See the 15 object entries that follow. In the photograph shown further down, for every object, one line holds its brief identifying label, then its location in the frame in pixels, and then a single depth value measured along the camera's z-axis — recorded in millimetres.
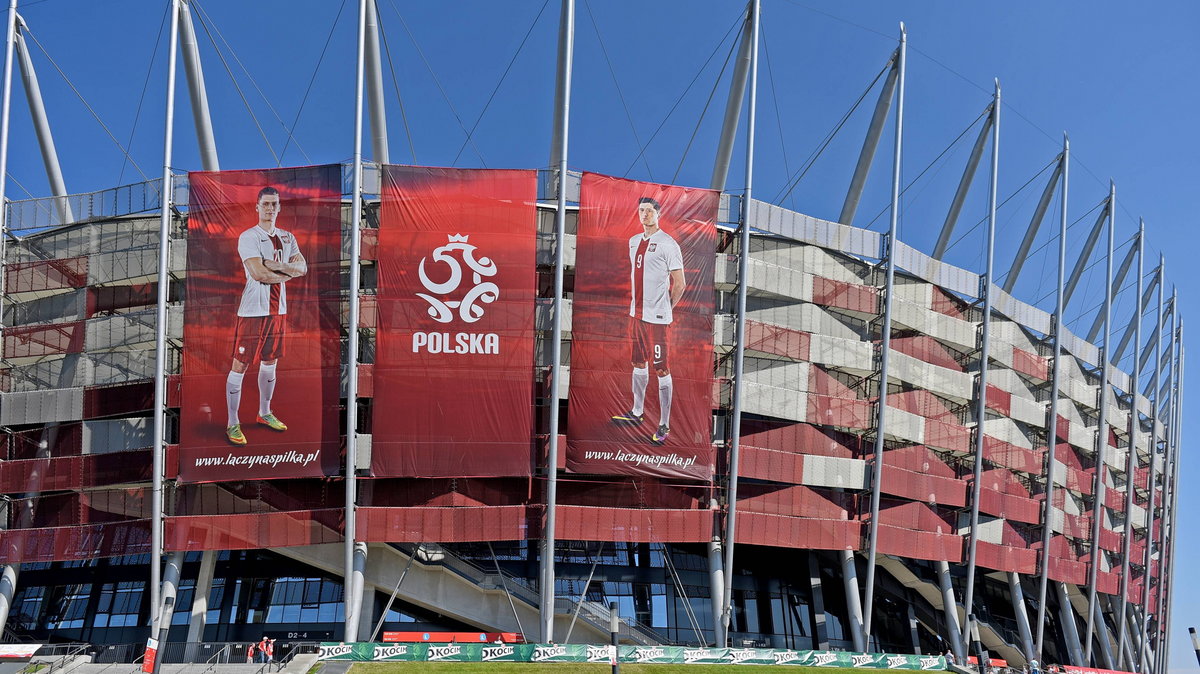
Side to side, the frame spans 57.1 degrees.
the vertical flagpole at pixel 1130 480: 78188
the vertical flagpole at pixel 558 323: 48281
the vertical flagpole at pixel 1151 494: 81650
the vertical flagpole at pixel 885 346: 54938
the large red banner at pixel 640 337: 50688
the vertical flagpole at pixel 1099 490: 71938
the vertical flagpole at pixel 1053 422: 64562
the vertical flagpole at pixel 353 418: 47531
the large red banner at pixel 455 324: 48938
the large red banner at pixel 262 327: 48844
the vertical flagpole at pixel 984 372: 60562
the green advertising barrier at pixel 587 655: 41844
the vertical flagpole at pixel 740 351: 51031
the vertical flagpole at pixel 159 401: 47281
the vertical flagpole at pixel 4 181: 50719
